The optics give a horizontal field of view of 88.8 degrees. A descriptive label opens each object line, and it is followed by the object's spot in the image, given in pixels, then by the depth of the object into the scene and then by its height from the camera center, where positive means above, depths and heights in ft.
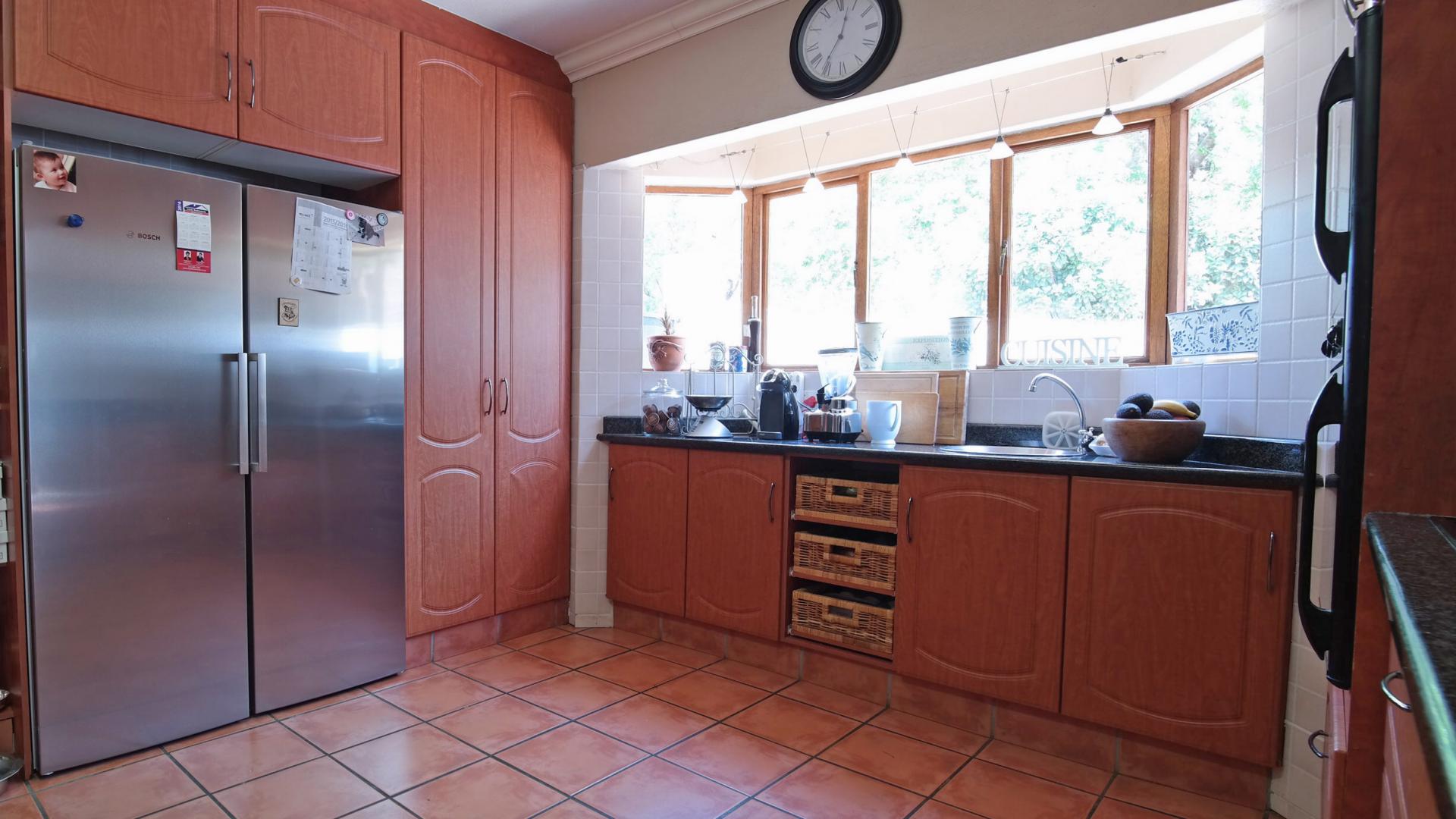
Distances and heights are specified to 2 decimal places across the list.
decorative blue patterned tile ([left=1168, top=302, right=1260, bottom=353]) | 7.05 +0.60
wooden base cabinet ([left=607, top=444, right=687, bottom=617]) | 10.02 -1.99
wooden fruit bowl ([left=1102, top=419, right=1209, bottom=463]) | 6.59 -0.44
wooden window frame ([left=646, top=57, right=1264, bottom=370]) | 8.52 +2.23
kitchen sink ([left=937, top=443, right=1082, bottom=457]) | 8.12 -0.72
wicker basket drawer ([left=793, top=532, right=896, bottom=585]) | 8.12 -1.98
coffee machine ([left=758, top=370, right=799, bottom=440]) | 10.00 -0.30
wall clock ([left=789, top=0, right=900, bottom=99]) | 8.20 +3.92
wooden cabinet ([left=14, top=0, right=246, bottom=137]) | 6.50 +2.99
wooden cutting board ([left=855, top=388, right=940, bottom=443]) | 9.57 -0.36
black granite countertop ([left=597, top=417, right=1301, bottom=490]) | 6.00 -0.68
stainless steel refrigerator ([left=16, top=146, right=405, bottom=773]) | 6.49 -0.81
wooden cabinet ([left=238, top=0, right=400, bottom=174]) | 7.80 +3.30
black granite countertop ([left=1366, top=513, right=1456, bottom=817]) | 1.28 -0.57
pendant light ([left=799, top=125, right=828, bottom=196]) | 11.15 +3.00
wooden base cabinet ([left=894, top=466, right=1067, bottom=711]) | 7.00 -1.92
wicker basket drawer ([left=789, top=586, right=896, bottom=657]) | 8.14 -2.68
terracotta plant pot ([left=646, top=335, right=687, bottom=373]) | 11.39 +0.50
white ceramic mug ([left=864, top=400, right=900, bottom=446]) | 9.38 -0.42
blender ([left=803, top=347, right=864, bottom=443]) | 9.30 -0.24
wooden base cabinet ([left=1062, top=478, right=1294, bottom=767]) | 5.96 -1.88
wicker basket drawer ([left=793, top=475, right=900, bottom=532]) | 8.14 -1.32
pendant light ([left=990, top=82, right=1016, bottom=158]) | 9.39 +3.02
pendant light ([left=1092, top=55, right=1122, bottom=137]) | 8.59 +3.10
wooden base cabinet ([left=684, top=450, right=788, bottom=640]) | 9.02 -1.96
